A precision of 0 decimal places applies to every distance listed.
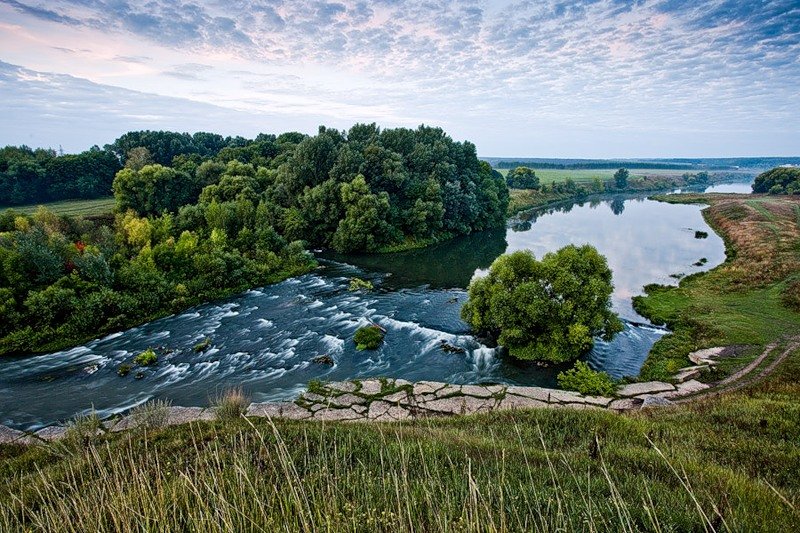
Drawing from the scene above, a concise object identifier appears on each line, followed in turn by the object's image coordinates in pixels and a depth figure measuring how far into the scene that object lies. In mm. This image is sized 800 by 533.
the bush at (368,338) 22156
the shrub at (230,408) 11461
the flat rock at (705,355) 18891
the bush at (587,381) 16062
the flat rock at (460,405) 14344
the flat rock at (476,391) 15570
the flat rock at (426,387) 16039
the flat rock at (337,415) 13740
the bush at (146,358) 20458
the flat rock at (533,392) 15112
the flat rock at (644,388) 15672
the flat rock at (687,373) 17094
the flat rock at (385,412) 13879
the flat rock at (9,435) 13146
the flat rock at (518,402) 14191
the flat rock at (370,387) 15873
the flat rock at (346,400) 14875
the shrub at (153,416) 11513
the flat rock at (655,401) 14221
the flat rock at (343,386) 16109
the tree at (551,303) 20125
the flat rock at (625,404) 14270
